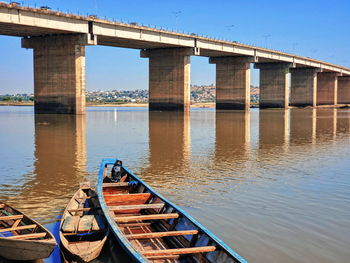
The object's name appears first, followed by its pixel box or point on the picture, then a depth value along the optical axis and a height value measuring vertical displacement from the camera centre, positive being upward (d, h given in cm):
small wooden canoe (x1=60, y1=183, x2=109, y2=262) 751 -264
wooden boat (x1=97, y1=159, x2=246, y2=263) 696 -250
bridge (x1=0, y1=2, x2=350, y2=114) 5034 +790
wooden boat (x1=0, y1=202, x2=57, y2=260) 691 -241
